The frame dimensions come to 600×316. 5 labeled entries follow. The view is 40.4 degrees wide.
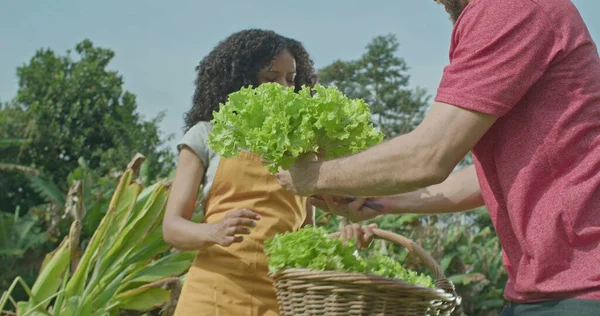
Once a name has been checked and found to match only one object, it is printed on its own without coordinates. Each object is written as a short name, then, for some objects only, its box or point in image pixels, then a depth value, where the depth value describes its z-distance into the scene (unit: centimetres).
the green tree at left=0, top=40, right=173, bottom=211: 2223
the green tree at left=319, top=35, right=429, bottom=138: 4684
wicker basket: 240
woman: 302
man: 189
